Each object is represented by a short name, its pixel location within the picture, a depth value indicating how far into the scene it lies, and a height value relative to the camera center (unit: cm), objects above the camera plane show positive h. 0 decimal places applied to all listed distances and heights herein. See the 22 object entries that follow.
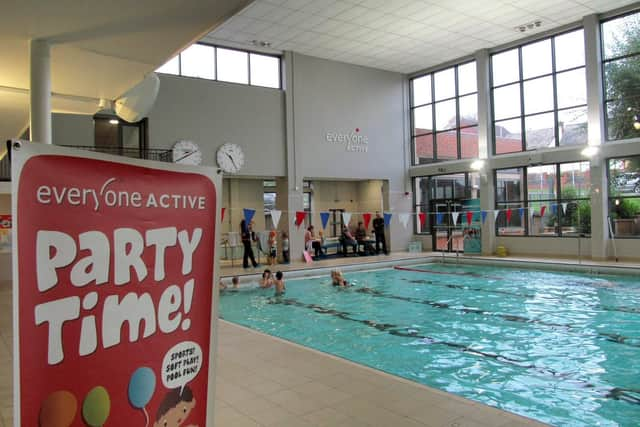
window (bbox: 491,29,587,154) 1335 +358
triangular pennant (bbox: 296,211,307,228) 1330 +10
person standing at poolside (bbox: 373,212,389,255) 1639 -49
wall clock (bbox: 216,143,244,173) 1325 +183
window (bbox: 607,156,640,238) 1212 +46
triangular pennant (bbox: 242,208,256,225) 1091 +19
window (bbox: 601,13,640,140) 1211 +360
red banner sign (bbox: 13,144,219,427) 118 -18
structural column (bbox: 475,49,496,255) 1507 +231
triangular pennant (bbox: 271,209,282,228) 1240 +16
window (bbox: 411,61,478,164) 1596 +360
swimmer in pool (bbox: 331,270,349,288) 1030 -131
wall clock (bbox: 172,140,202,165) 1243 +188
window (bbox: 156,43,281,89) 1294 +449
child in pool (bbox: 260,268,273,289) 1038 -128
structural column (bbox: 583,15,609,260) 1246 +210
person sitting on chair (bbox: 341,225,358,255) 1562 -70
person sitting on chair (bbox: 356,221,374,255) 1620 -78
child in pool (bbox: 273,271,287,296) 964 -128
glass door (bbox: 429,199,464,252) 1614 -34
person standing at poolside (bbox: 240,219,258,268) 1291 -69
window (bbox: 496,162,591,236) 1327 +44
